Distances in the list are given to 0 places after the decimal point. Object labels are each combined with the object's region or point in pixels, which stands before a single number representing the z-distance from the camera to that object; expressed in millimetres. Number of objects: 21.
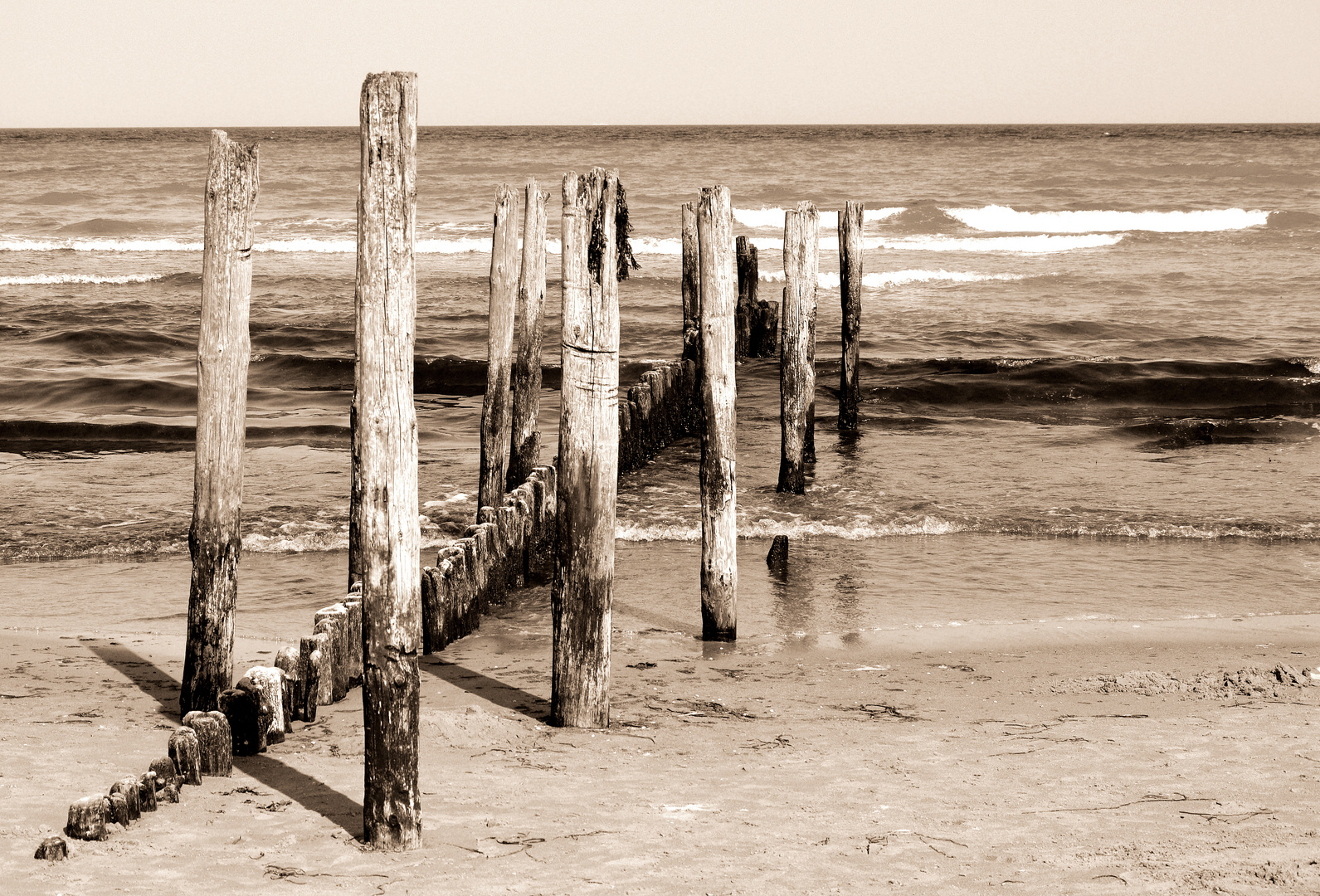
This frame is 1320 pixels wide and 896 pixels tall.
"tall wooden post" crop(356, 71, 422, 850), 8336
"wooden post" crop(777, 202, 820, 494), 20984
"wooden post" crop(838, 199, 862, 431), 25922
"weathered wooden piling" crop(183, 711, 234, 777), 10234
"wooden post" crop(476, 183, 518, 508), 18281
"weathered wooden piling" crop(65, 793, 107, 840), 8797
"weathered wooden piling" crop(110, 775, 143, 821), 9164
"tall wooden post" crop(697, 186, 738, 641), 13695
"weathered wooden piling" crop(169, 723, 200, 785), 10055
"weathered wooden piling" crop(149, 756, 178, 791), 9687
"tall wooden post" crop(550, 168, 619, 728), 10586
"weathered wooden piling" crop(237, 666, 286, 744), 11055
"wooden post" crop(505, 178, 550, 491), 18984
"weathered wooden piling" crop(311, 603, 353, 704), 12359
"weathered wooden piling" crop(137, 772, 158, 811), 9383
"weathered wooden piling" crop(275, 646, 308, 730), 11586
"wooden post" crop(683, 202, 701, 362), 28250
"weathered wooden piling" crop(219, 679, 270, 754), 10875
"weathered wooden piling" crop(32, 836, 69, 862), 8492
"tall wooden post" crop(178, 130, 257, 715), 10875
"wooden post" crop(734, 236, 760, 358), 35437
